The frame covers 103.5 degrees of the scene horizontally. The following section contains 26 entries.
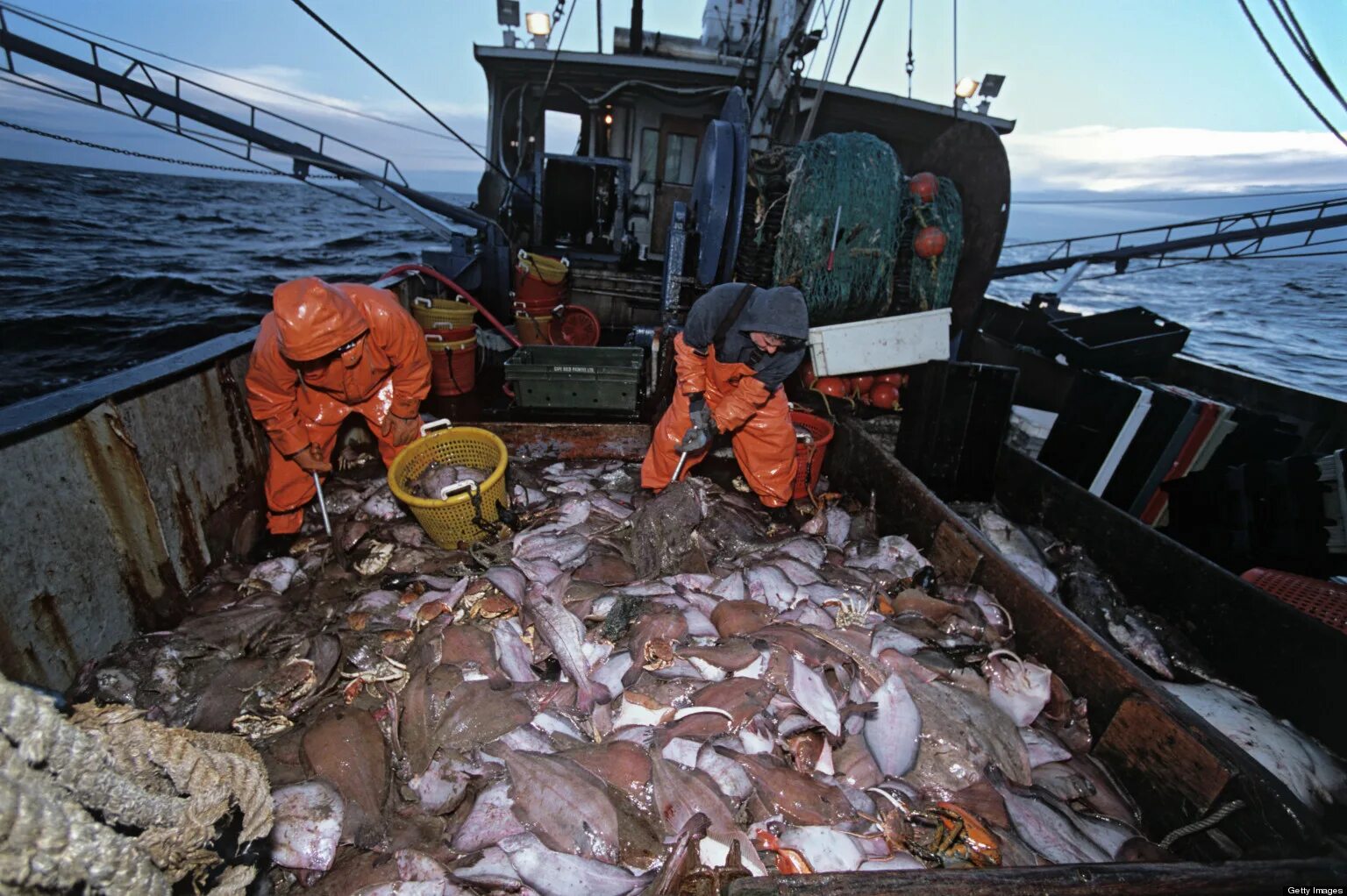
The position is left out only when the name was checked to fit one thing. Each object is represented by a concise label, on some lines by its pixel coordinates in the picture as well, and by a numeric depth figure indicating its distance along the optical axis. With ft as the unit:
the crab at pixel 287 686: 7.95
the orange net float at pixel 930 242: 17.61
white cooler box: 16.63
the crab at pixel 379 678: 8.21
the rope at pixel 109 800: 2.97
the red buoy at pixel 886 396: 18.34
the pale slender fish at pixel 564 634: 8.02
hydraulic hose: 17.70
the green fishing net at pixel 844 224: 17.67
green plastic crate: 16.29
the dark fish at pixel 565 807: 6.24
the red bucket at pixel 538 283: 22.09
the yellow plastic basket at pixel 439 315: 17.90
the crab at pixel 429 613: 9.19
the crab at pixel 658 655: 8.39
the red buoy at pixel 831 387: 17.69
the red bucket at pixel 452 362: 17.56
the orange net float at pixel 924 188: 18.01
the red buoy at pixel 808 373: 18.27
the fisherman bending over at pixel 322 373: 9.79
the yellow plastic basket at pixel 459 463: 10.71
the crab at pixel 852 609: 9.58
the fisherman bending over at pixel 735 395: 12.91
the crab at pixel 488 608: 9.15
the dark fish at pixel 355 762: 6.63
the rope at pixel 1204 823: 6.60
